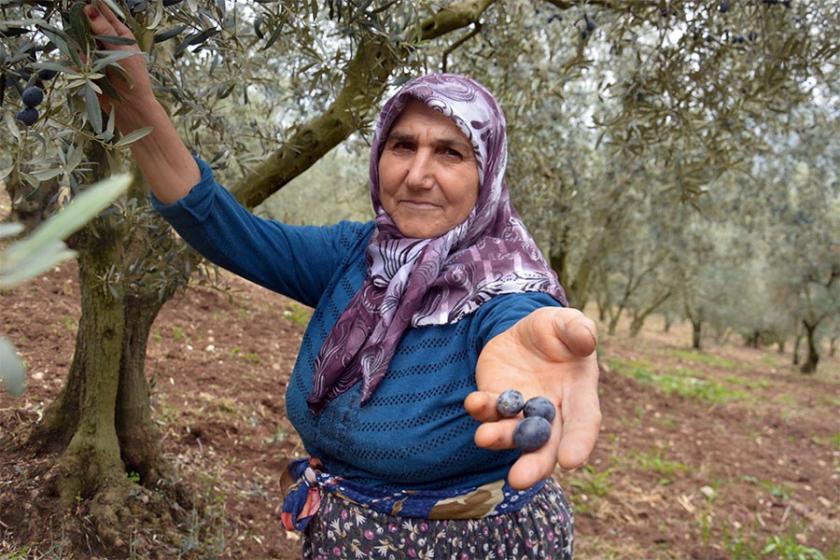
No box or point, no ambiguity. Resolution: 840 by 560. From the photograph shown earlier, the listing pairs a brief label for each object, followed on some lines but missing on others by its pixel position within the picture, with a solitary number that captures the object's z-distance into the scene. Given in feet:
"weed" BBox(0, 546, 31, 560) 9.22
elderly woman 6.17
